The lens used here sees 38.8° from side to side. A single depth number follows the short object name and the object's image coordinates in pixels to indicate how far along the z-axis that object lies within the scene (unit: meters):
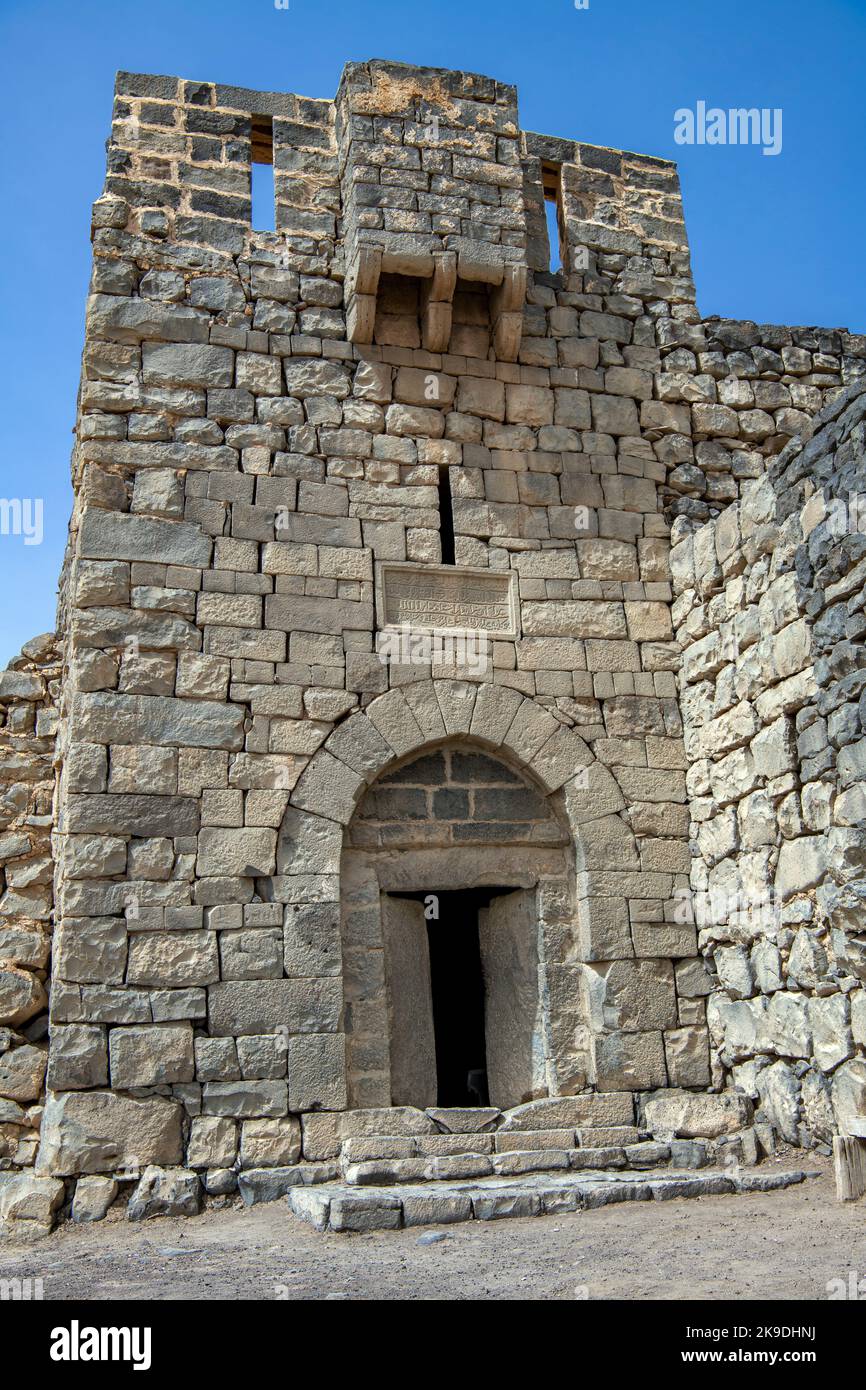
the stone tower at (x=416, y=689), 6.36
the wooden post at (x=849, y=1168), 5.46
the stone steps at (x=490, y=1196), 5.32
